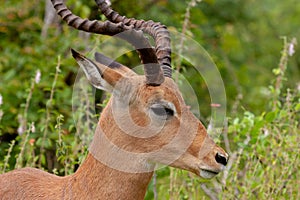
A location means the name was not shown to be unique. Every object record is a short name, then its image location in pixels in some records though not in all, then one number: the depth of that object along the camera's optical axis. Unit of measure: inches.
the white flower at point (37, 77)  533.0
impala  393.7
